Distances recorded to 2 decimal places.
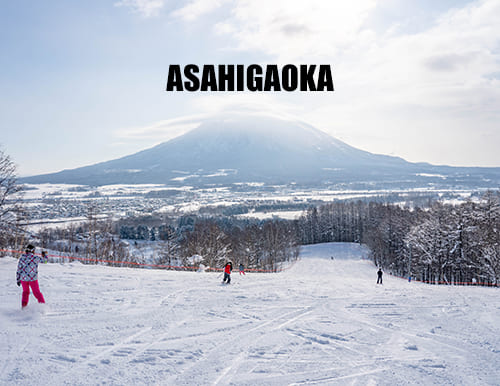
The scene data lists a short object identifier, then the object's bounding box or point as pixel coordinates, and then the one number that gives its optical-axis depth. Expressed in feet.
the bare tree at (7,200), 60.95
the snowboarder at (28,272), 27.17
